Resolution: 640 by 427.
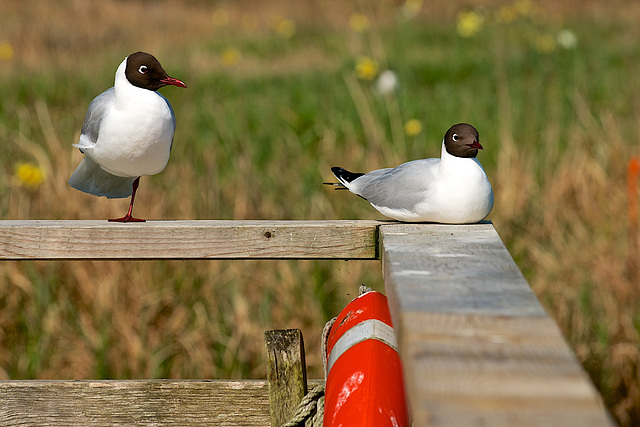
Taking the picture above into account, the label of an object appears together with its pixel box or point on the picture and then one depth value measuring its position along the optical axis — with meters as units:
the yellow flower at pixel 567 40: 13.49
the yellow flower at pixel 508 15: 15.62
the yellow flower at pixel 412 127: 8.01
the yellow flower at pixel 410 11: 18.11
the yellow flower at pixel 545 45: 13.29
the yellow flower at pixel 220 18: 18.97
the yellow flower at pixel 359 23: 12.56
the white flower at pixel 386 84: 10.50
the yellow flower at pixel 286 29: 16.88
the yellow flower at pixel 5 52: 13.11
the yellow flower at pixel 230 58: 13.57
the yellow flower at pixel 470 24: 14.62
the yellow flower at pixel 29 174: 6.36
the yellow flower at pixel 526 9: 16.12
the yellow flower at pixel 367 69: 9.66
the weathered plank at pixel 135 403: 3.95
